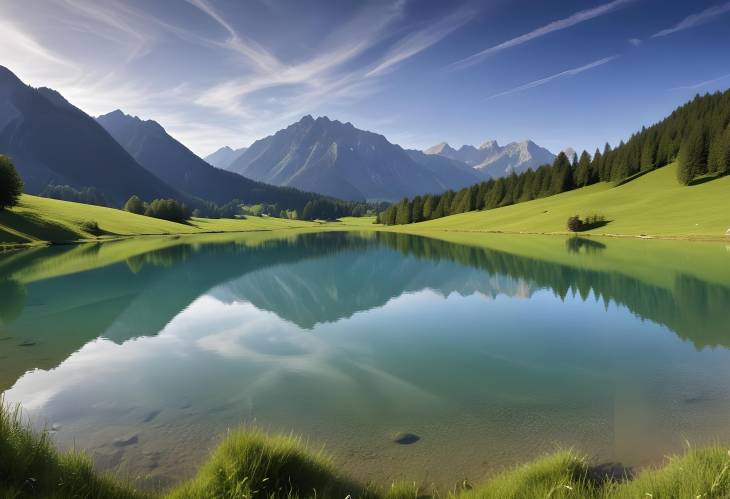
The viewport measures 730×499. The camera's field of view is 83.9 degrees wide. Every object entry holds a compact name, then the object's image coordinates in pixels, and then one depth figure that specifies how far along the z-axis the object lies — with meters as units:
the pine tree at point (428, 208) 179.75
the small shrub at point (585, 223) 95.44
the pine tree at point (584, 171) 147.25
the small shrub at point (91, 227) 99.07
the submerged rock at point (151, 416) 12.24
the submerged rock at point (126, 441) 10.80
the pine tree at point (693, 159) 107.81
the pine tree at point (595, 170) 147.88
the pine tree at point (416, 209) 183.89
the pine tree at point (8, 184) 84.81
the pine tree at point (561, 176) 147.48
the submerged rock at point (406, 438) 10.70
